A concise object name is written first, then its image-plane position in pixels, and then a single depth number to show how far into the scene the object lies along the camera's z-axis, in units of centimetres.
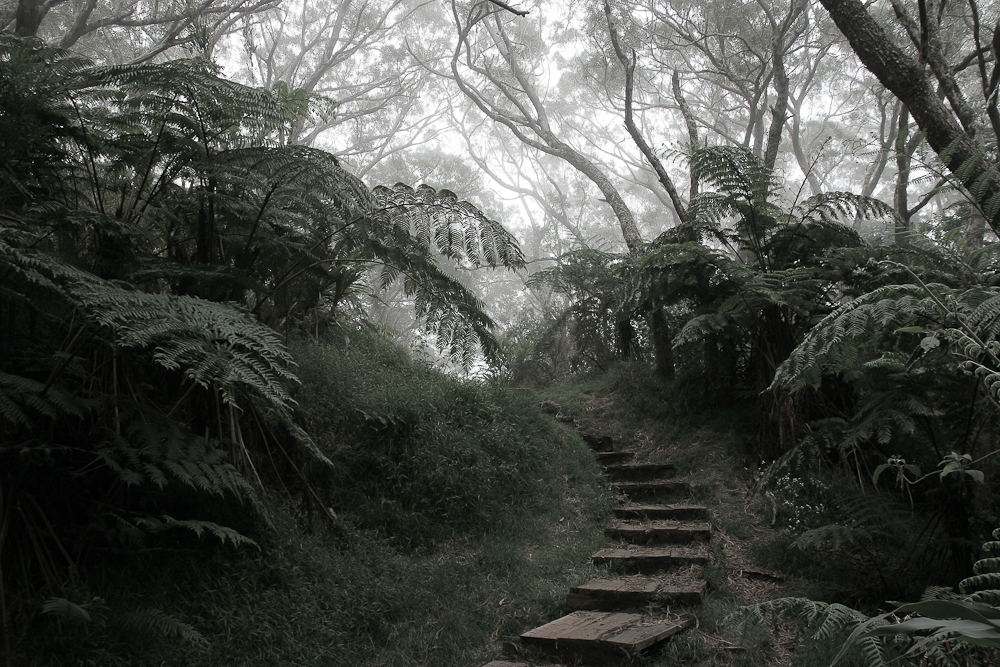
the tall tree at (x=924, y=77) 431
